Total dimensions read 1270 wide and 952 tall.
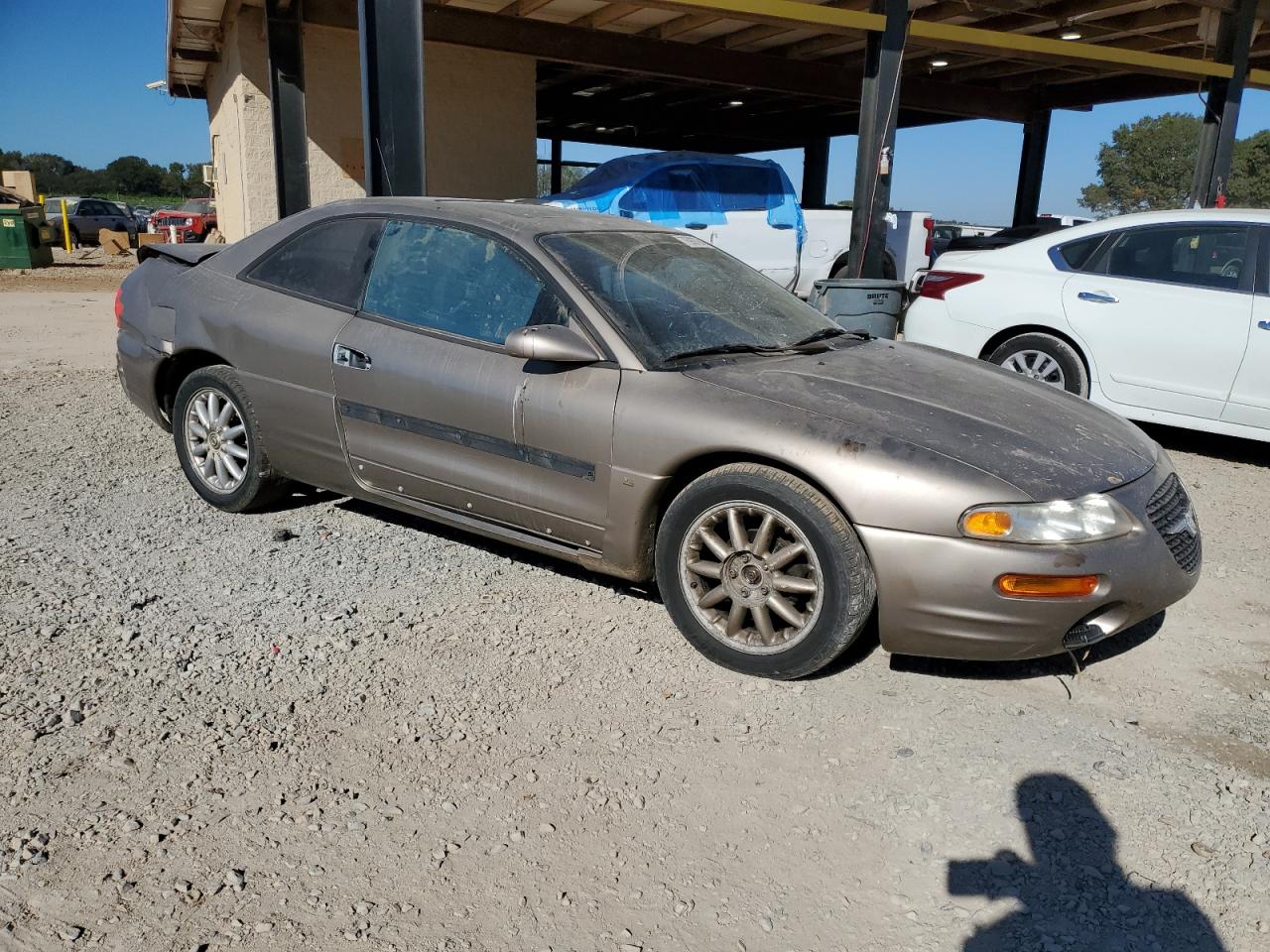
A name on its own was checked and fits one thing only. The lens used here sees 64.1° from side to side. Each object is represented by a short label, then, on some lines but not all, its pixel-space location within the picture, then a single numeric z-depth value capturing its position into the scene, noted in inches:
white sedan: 239.8
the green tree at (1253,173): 2304.4
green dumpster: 772.6
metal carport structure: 371.9
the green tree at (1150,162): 2704.2
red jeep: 1002.1
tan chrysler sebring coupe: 125.1
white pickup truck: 478.3
